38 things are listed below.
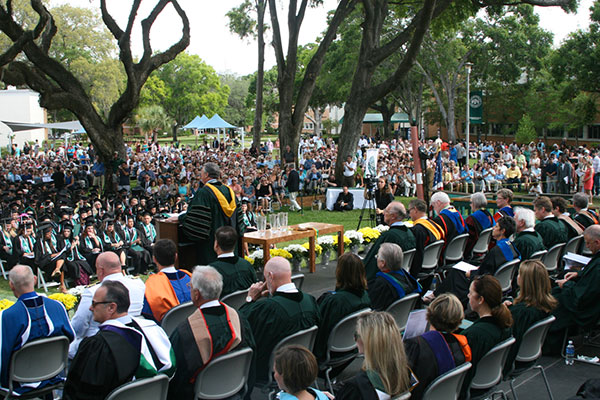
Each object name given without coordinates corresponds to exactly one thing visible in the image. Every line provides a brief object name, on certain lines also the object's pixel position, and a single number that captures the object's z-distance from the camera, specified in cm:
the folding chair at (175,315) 498
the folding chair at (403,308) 534
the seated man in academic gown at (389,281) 553
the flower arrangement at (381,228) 1174
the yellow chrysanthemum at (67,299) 694
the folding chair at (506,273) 646
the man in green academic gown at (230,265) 571
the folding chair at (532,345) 482
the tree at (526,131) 4494
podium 750
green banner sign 2384
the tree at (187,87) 7306
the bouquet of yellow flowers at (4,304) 631
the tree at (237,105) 9325
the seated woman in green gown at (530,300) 497
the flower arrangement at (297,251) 1024
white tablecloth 1902
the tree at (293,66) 2005
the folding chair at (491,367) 418
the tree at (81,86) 1758
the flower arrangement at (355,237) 1118
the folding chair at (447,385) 362
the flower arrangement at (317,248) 1051
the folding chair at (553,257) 744
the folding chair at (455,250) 814
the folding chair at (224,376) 394
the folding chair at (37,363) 430
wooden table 900
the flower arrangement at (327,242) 1062
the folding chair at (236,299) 552
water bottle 627
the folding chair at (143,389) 341
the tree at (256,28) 3216
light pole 2383
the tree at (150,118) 6412
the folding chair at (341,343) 484
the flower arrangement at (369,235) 1143
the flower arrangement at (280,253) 973
